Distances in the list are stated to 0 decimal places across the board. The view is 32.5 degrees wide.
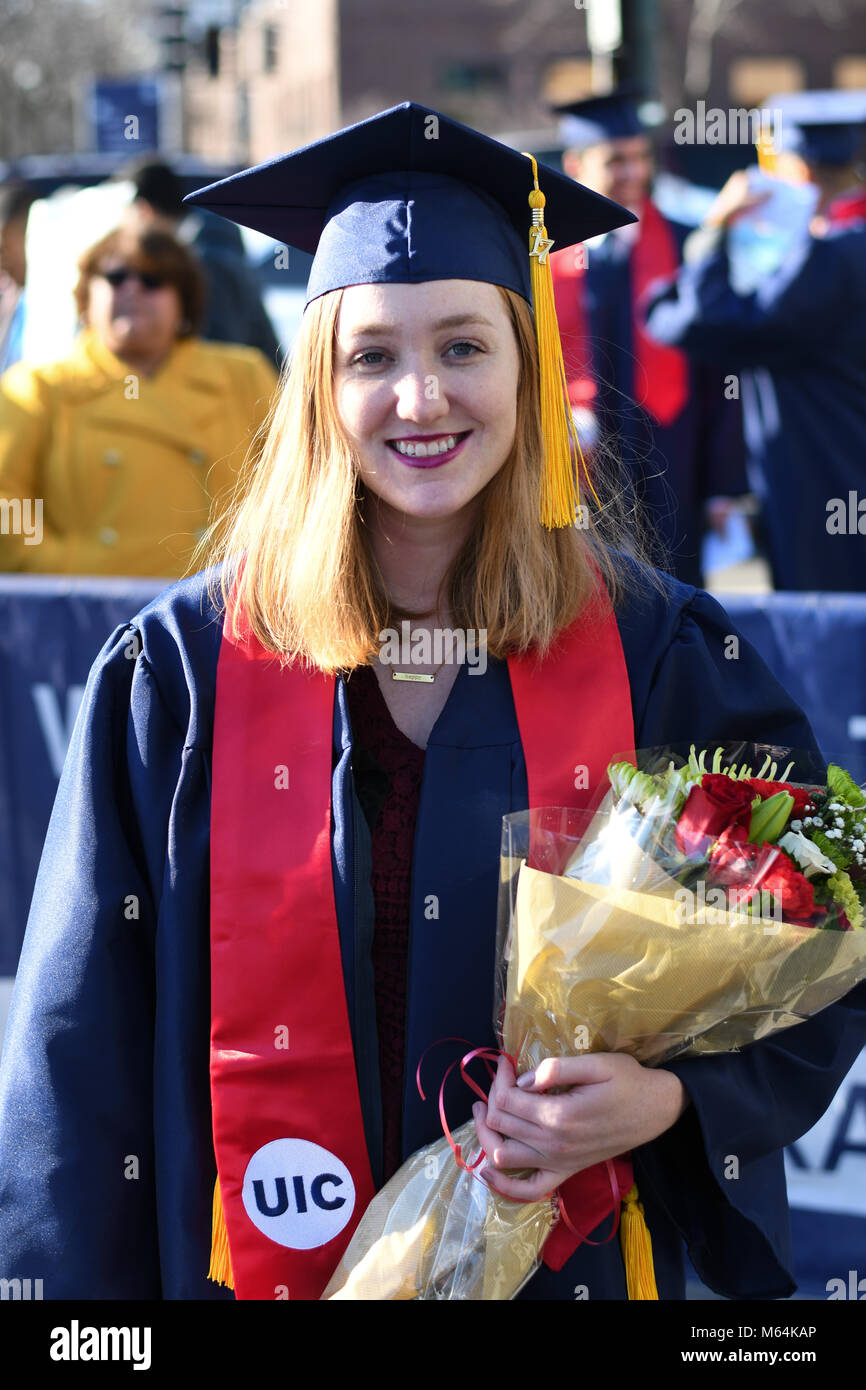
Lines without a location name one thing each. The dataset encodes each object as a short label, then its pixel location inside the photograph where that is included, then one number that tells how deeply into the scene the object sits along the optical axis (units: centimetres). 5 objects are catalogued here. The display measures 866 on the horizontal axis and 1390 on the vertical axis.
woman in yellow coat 545
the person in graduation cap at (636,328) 654
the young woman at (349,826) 202
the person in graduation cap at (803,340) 598
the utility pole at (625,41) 696
